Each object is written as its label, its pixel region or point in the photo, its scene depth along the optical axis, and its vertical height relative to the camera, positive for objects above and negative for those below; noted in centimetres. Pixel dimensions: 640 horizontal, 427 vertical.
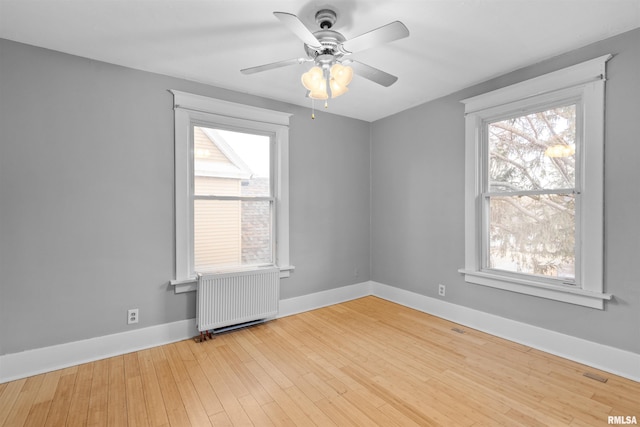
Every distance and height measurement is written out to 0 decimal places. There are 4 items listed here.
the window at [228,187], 301 +27
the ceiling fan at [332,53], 173 +104
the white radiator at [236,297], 299 -93
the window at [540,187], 241 +23
